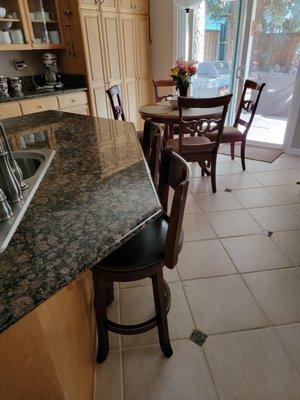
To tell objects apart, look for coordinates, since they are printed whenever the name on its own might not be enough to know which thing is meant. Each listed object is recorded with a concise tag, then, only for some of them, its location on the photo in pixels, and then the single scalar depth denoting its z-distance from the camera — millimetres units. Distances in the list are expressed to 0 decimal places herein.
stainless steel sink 722
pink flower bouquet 2885
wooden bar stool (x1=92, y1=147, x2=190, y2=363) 968
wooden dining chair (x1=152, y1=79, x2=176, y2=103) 3699
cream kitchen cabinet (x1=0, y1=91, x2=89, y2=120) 2930
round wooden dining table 2688
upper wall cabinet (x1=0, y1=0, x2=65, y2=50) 3021
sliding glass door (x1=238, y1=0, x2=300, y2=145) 3430
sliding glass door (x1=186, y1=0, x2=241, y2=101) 3814
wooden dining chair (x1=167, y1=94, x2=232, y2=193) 2420
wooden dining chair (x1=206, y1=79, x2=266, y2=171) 3027
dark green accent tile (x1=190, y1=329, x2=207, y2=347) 1412
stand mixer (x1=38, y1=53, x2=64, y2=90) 3561
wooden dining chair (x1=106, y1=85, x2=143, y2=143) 2929
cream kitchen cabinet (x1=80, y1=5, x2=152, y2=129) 3492
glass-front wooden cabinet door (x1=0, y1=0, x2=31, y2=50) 2986
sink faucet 957
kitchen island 593
